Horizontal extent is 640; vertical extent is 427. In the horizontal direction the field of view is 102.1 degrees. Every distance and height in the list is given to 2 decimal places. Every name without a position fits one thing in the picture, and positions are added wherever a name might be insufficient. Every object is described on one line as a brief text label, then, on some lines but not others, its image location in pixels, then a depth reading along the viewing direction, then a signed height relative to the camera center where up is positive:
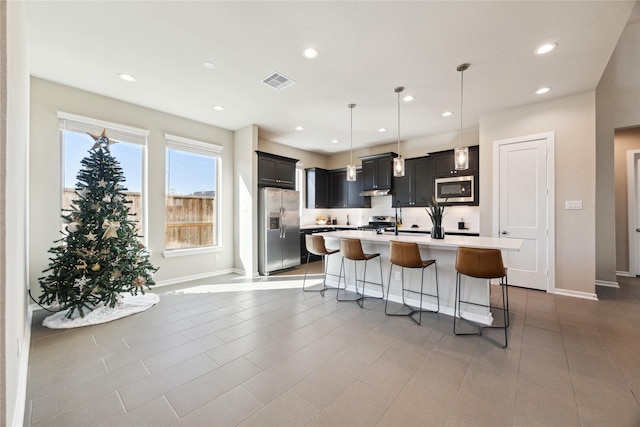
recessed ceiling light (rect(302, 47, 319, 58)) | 2.74 +1.75
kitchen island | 2.93 -0.77
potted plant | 3.36 -0.13
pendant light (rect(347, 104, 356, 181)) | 4.01 +0.64
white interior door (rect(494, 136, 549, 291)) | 4.04 +0.15
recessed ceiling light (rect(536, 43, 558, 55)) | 2.68 +1.75
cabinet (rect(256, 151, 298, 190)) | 5.35 +0.94
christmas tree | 2.96 -0.43
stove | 6.45 -0.22
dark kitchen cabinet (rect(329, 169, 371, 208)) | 6.85 +0.63
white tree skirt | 2.90 -1.22
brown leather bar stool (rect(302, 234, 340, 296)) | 3.94 -0.50
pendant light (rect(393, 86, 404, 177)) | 3.56 +0.69
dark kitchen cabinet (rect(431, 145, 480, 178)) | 4.99 +1.04
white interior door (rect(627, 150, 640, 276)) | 4.74 +0.23
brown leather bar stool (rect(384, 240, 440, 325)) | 2.96 -0.55
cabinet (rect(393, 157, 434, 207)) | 5.68 +0.70
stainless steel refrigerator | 5.28 -0.33
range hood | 6.26 +0.54
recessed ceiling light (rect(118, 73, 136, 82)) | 3.28 +1.76
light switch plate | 3.80 +0.15
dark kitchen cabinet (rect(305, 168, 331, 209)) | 7.14 +0.73
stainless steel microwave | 5.12 +0.52
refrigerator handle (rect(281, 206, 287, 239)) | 5.57 -0.22
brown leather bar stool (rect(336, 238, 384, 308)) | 3.51 -0.56
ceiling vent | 3.29 +1.76
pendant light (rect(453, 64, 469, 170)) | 3.05 +0.69
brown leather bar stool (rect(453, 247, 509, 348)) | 2.48 -0.50
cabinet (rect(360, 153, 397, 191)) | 6.21 +1.07
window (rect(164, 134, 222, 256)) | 4.64 +0.35
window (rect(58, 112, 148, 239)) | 3.56 +0.94
